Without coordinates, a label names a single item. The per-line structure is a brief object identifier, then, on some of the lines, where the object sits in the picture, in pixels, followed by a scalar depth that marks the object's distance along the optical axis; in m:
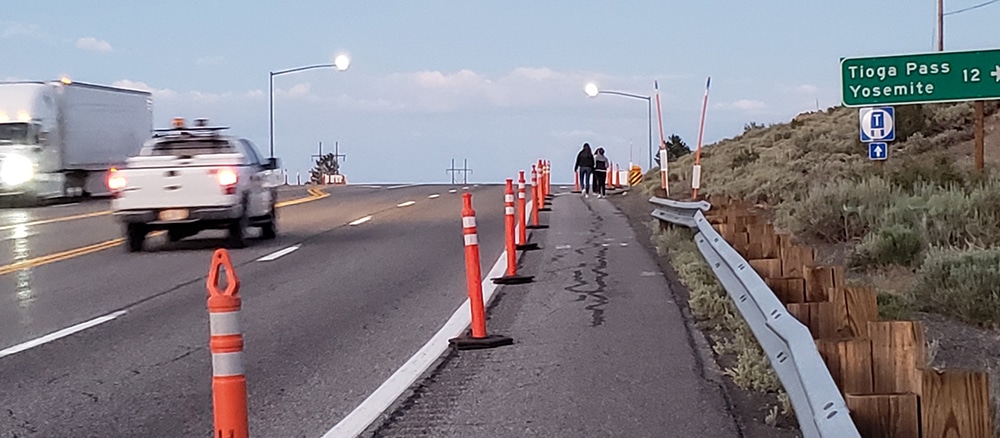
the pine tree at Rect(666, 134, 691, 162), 79.75
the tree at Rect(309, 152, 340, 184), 119.81
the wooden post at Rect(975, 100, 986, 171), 19.14
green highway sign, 18.91
